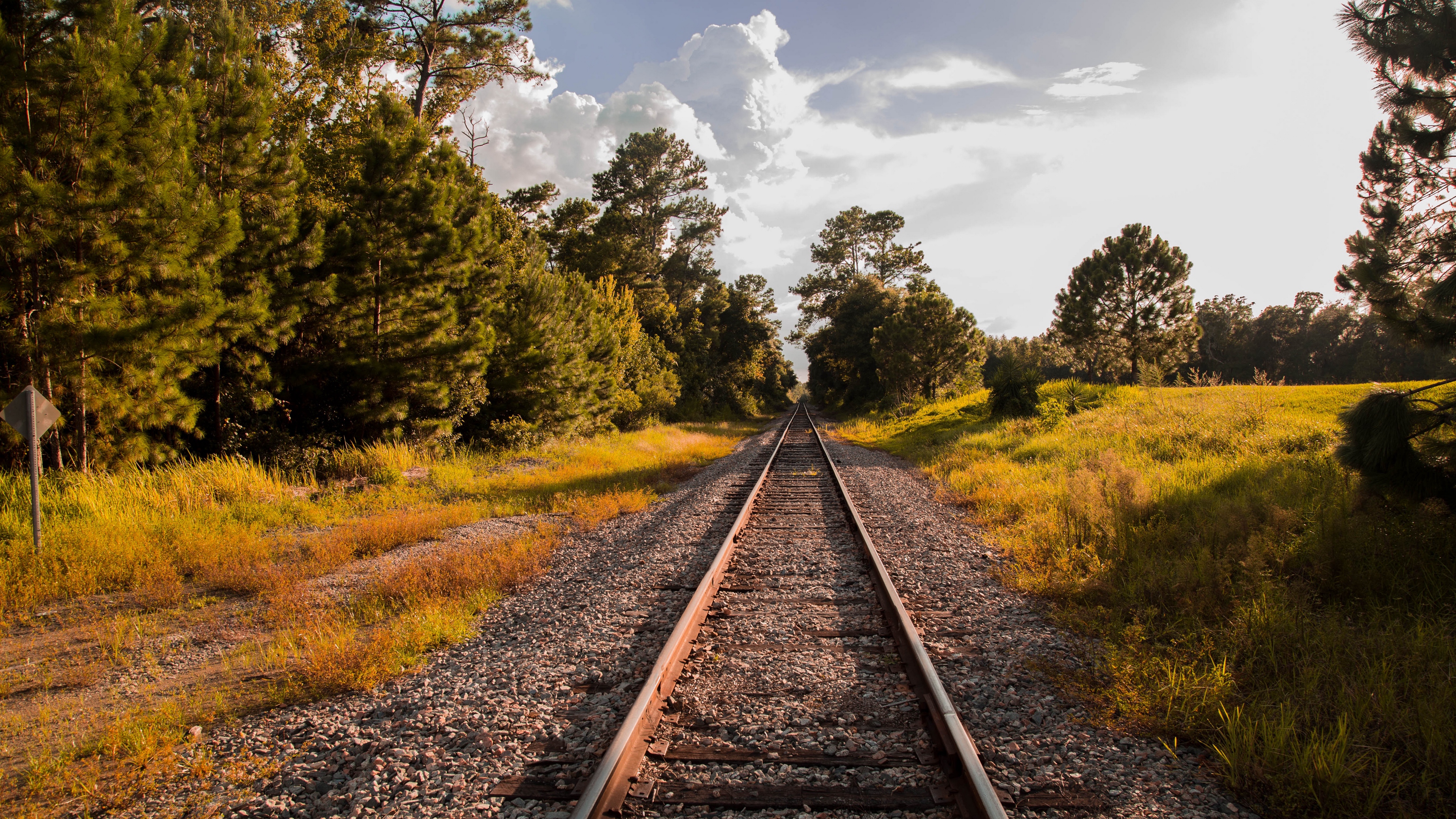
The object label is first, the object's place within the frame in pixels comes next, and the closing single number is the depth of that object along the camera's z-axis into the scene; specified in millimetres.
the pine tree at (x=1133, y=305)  28984
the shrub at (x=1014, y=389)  20906
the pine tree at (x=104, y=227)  8250
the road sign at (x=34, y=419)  6211
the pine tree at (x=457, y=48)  19266
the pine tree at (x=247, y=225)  10883
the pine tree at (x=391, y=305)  13078
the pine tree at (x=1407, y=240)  4457
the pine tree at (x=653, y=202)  36625
